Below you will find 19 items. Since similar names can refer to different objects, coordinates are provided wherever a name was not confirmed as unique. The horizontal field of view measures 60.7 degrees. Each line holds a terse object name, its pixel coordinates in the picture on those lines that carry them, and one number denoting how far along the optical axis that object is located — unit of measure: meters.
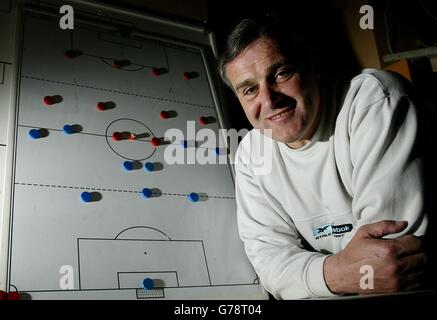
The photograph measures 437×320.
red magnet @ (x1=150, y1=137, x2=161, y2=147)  1.35
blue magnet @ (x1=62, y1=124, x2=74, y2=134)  1.21
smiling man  0.80
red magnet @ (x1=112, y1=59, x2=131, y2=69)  1.45
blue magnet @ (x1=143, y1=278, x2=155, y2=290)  1.09
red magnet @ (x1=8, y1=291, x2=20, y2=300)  0.91
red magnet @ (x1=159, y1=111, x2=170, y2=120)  1.43
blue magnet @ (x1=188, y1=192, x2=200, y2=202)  1.32
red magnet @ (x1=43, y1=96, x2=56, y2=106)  1.24
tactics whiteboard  1.05
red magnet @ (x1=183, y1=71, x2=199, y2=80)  1.59
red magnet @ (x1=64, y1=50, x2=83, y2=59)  1.37
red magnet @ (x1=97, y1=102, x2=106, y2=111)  1.32
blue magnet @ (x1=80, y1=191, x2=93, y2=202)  1.14
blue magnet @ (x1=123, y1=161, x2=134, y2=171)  1.25
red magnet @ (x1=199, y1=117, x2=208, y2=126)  1.50
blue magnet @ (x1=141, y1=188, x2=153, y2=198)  1.24
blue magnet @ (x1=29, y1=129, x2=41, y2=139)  1.15
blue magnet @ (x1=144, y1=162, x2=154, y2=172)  1.29
